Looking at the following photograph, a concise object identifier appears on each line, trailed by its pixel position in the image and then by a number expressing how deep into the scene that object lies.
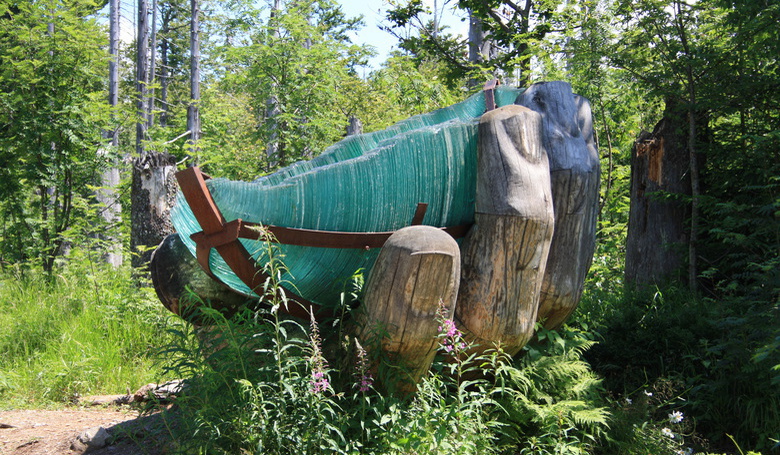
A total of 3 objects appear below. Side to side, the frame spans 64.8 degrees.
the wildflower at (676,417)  3.30
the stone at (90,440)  3.23
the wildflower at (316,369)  2.43
